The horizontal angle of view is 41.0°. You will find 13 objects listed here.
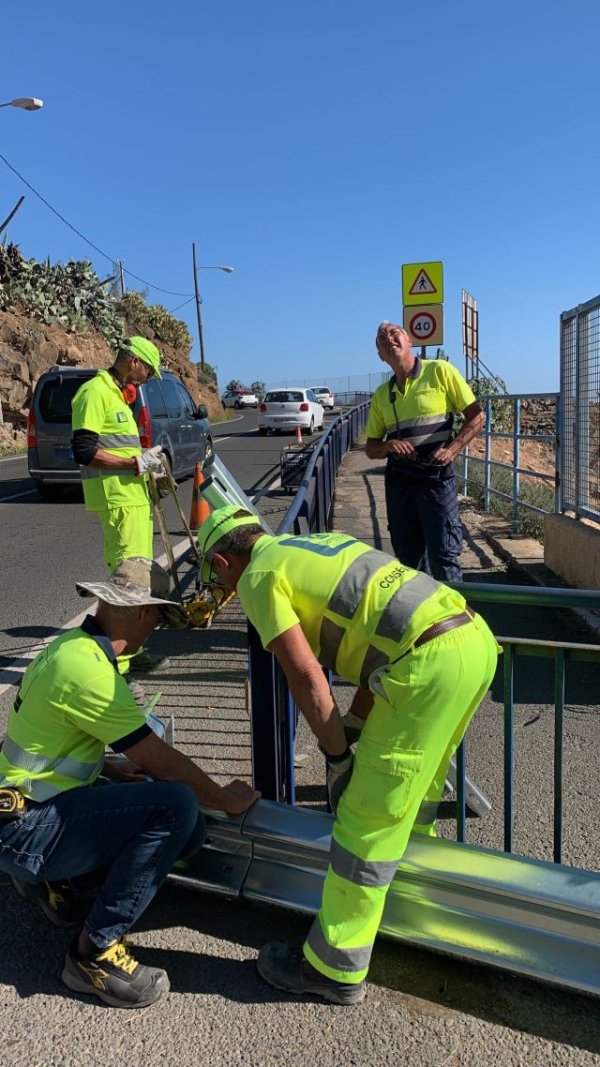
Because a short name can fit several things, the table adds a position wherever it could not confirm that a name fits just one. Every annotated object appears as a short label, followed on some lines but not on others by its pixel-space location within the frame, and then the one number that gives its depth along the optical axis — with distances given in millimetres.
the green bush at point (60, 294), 27484
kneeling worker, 2309
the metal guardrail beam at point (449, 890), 2281
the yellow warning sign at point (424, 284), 9008
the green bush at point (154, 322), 40219
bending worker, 2139
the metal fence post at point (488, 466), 10045
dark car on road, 11531
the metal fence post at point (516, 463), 8655
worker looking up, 4520
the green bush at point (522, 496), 8844
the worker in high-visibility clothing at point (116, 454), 4602
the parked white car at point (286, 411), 26062
